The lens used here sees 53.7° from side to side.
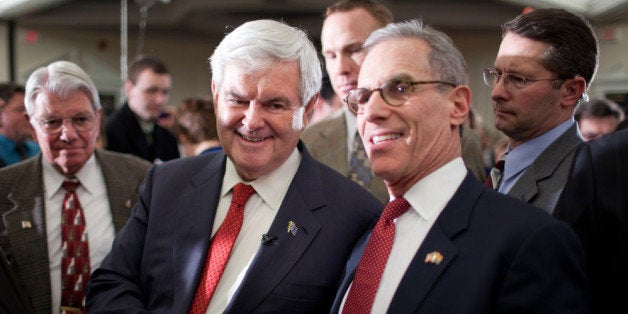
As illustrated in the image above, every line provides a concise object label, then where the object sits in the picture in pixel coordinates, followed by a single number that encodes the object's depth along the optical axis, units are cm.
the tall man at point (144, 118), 389
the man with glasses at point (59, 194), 218
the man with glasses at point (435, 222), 119
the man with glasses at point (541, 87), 188
